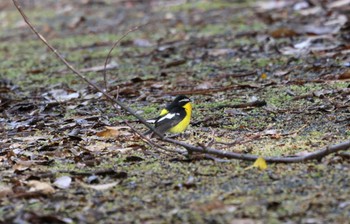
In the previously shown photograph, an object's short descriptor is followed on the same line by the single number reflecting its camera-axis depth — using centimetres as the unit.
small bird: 1007
